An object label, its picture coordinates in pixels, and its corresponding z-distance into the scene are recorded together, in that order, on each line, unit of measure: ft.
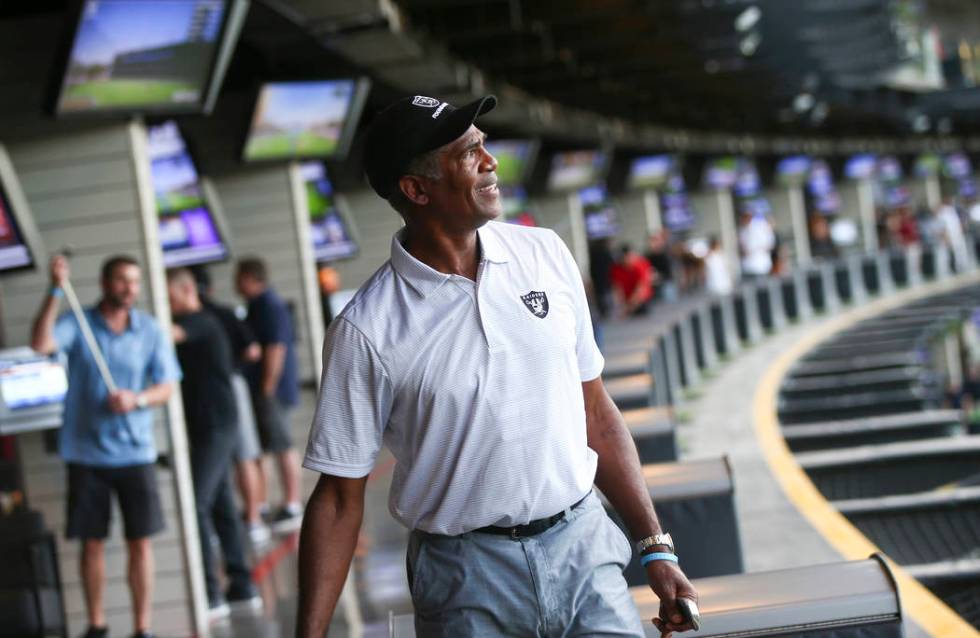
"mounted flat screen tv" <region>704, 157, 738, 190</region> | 109.70
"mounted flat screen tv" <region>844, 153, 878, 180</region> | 151.84
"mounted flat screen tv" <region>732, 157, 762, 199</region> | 119.14
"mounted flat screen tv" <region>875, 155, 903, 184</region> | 158.51
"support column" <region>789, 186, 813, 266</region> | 134.31
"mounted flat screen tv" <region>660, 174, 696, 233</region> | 102.73
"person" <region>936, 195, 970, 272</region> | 111.55
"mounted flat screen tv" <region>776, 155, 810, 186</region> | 131.34
